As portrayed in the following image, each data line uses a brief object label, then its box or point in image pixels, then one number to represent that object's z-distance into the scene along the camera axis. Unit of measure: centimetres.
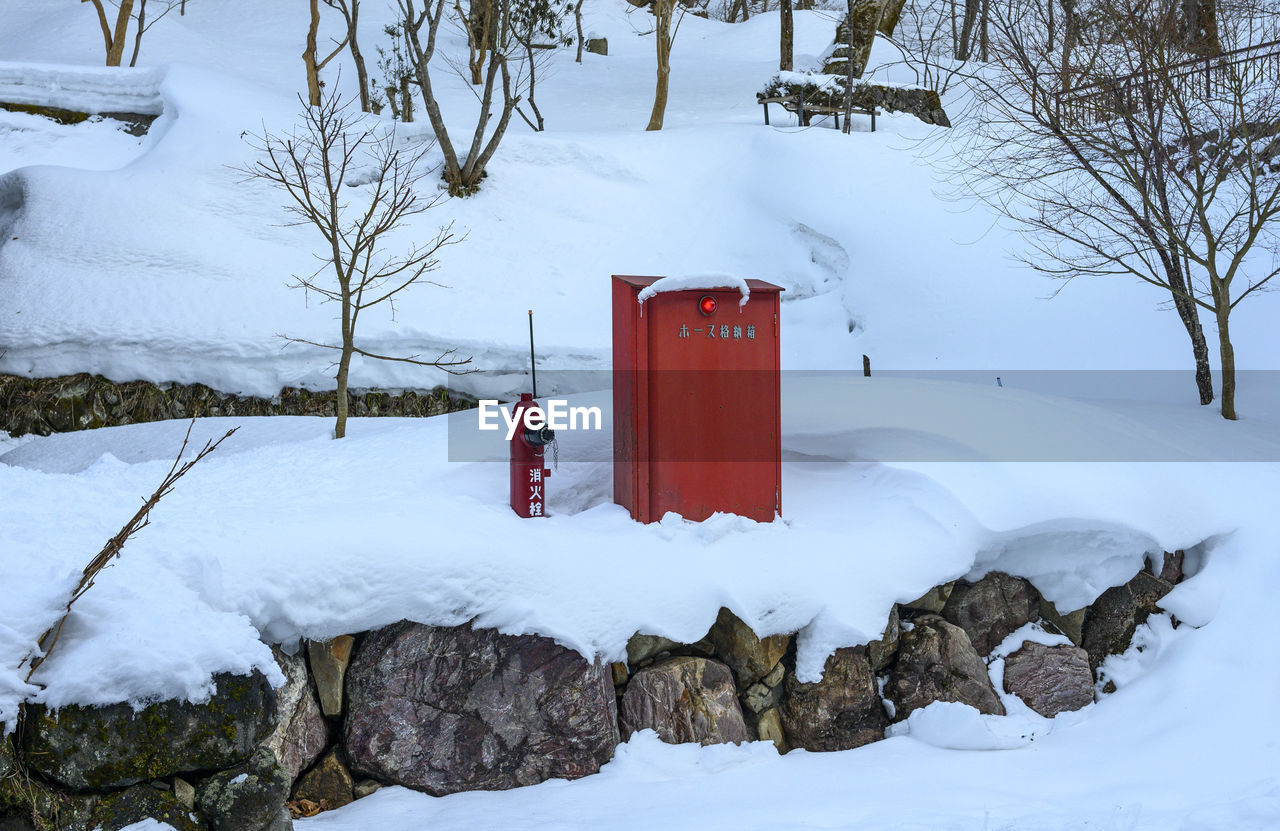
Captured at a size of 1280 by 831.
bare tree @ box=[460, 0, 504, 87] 1617
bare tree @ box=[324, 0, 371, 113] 1589
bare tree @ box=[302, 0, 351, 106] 1715
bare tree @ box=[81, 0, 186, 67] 1709
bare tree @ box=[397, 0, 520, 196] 1250
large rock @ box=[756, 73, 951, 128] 1572
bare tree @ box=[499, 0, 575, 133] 1828
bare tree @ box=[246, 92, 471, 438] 1026
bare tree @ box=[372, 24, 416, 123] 1823
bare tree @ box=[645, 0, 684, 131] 1664
